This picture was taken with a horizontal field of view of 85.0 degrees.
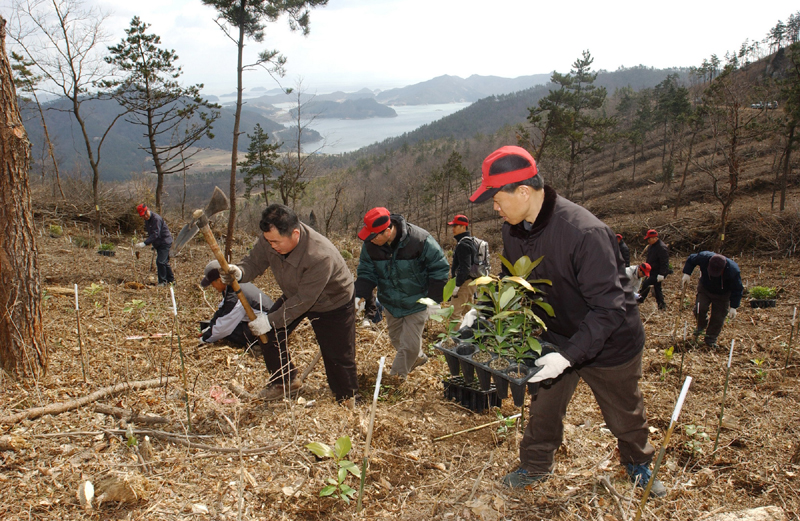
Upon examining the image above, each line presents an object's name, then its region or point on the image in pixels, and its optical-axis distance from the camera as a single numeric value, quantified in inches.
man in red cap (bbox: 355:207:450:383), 155.3
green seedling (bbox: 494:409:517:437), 119.6
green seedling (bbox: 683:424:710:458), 116.8
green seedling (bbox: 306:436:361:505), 89.0
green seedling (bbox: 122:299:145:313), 228.1
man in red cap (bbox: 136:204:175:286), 328.8
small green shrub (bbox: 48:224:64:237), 554.4
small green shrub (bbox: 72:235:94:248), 515.9
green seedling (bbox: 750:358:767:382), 188.5
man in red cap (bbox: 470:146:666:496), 78.2
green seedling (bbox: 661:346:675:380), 184.6
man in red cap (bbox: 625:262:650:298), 296.2
